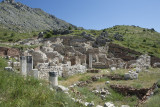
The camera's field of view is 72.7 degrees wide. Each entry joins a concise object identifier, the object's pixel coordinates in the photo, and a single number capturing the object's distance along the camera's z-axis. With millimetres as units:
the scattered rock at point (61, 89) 5555
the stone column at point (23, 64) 7065
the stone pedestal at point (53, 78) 6026
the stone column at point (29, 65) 7494
